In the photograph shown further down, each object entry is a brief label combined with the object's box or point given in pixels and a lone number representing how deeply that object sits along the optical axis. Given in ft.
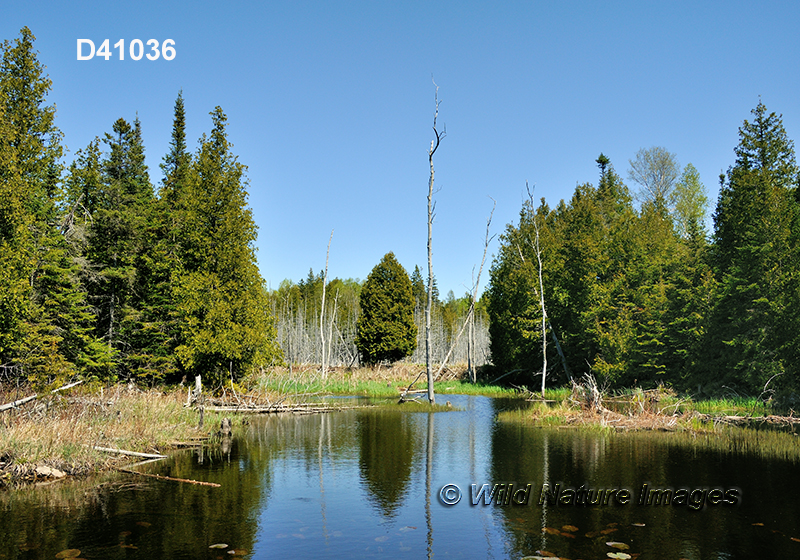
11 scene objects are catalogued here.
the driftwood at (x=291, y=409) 86.43
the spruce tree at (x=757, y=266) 93.50
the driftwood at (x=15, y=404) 45.21
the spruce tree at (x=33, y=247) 63.82
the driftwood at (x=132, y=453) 44.86
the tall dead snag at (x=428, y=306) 106.18
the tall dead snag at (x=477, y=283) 126.11
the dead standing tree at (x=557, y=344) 120.00
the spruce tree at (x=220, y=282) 88.33
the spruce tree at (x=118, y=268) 90.43
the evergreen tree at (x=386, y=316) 176.14
